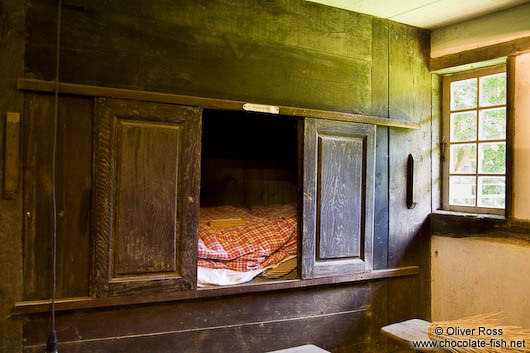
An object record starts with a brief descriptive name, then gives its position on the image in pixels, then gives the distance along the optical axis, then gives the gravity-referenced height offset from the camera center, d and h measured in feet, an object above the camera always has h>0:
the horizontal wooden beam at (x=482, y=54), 9.89 +3.65
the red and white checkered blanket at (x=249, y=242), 9.14 -1.21
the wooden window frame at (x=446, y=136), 11.77 +1.71
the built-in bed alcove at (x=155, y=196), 7.14 -0.11
